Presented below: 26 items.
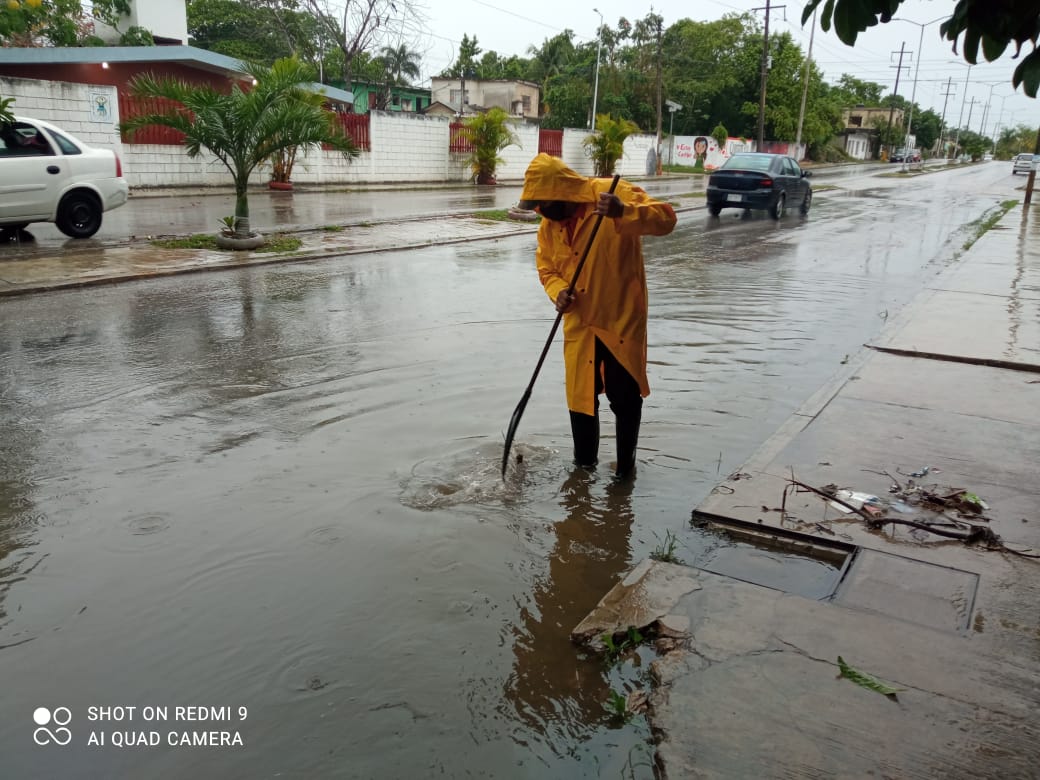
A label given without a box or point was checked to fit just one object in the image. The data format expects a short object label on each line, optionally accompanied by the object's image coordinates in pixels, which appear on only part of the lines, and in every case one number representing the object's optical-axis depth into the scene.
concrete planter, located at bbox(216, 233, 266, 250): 11.59
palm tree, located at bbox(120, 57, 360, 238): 11.03
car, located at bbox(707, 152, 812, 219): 19.00
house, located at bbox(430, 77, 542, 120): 55.94
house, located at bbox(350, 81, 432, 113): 43.50
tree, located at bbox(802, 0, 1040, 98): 2.53
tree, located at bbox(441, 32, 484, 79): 63.81
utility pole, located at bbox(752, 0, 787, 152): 39.12
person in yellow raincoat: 3.75
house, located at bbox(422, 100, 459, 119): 51.34
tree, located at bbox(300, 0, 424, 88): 31.89
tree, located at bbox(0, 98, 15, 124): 10.13
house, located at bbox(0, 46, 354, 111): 20.75
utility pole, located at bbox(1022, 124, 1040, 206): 23.21
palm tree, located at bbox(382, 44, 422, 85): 38.79
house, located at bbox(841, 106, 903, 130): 96.75
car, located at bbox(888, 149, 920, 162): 72.24
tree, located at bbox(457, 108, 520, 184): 27.23
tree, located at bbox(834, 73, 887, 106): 96.21
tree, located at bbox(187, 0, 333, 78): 38.62
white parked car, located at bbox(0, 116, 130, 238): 10.72
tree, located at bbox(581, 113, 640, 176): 28.91
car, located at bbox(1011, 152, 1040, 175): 49.91
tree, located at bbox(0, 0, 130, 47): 27.51
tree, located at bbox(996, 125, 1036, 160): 129.38
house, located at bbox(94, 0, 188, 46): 28.08
